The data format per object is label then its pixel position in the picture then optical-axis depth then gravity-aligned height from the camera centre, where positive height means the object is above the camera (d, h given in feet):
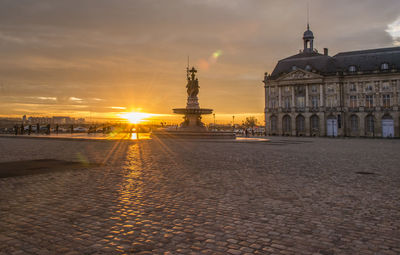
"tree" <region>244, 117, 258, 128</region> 484.58 +14.74
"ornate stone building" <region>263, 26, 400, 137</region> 180.45 +22.67
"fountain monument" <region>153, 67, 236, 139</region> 116.78 +4.10
